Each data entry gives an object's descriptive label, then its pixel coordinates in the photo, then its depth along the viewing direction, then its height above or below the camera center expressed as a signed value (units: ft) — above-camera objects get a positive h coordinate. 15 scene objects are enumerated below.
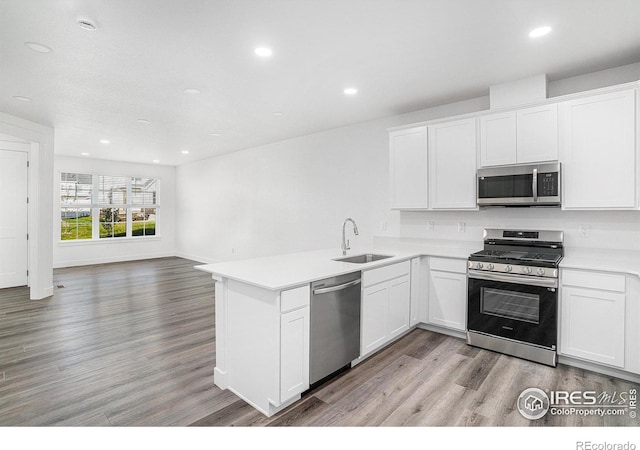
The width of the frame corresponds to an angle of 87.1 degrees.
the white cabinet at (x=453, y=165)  11.75 +2.25
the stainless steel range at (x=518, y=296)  9.70 -2.11
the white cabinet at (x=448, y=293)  11.71 -2.36
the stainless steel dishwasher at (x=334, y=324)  8.13 -2.53
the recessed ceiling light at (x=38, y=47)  8.64 +4.66
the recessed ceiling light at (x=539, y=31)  7.97 +4.72
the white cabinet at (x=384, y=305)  9.84 -2.51
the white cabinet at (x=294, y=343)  7.30 -2.63
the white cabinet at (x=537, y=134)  10.11 +2.88
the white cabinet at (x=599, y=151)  9.02 +2.14
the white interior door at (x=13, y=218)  19.04 +0.42
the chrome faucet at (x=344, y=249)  11.82 -0.79
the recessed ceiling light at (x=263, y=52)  8.97 +4.73
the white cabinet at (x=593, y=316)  8.89 -2.44
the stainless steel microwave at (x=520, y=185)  10.03 +1.33
